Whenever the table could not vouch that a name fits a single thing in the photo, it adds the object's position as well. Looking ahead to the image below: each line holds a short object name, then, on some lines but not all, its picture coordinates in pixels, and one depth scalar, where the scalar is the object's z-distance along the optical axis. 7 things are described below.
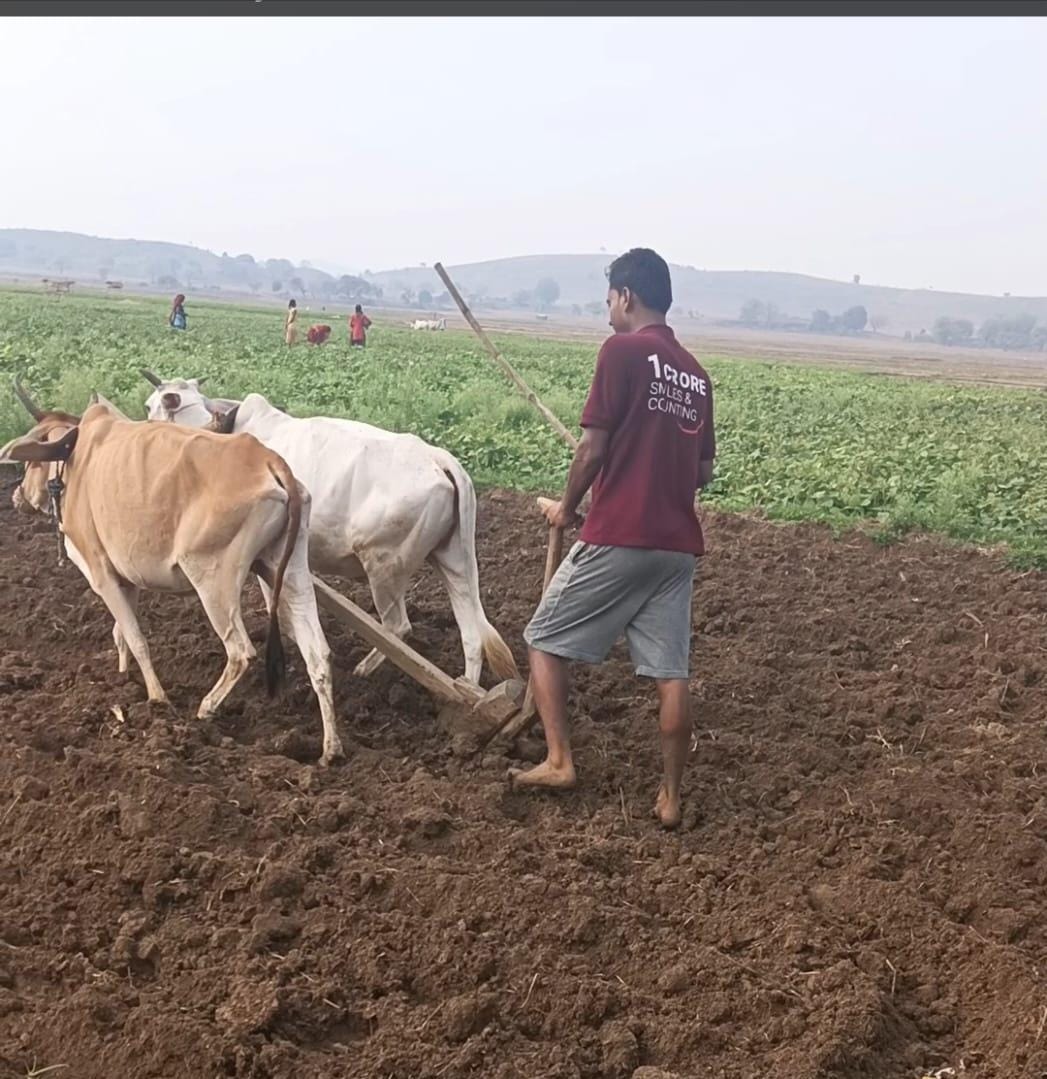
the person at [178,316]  36.39
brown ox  5.97
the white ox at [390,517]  6.78
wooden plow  5.93
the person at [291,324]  34.66
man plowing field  5.00
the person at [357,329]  36.59
